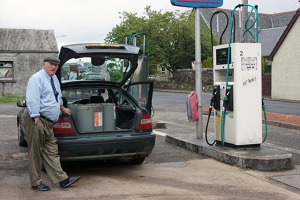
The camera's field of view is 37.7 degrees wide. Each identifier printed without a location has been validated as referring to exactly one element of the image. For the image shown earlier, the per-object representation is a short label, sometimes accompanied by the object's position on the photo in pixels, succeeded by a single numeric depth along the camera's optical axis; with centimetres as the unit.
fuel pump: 806
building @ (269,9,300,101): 2847
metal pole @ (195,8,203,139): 944
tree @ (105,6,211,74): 4337
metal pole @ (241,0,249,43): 1712
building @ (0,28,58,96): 2789
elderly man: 607
